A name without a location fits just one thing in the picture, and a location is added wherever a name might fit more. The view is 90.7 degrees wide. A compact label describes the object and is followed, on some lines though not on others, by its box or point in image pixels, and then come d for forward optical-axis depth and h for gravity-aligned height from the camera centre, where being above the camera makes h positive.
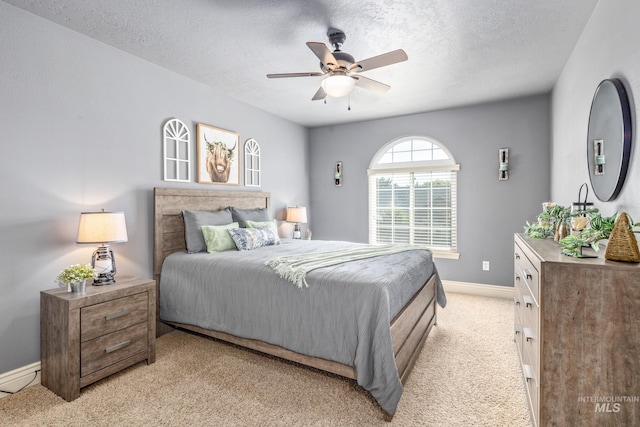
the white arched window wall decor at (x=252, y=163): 4.32 +0.69
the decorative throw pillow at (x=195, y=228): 3.20 -0.15
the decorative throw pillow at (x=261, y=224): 3.72 -0.14
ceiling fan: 2.33 +1.14
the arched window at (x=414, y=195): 4.67 +0.26
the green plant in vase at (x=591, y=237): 1.48 -0.12
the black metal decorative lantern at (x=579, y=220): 1.78 -0.05
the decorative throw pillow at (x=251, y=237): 3.29 -0.27
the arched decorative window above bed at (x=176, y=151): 3.28 +0.67
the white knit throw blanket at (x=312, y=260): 2.27 -0.39
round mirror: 1.73 +0.44
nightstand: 2.09 -0.86
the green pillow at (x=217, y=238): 3.20 -0.26
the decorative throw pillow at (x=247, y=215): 3.80 -0.03
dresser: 1.31 -0.57
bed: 1.94 -0.69
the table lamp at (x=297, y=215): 4.88 -0.04
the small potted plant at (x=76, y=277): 2.18 -0.44
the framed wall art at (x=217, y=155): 3.63 +0.70
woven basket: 1.34 -0.14
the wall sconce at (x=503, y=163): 4.21 +0.65
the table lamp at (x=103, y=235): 2.35 -0.17
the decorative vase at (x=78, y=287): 2.20 -0.51
